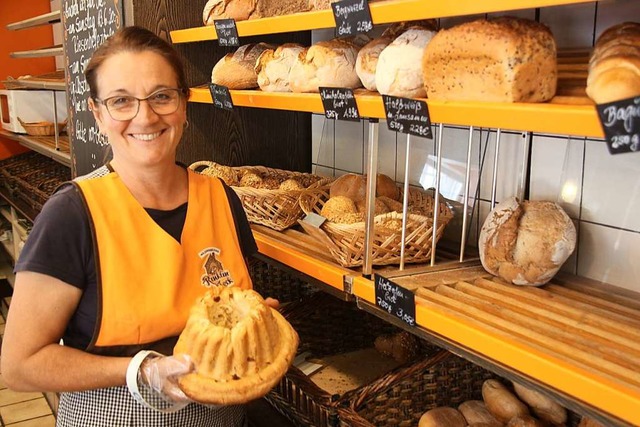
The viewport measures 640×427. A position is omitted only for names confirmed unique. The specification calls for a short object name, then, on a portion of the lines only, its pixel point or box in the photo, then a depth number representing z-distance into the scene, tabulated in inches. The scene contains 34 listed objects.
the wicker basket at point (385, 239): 69.5
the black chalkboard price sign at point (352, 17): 61.9
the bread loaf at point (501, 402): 69.2
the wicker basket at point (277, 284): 107.9
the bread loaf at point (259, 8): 92.4
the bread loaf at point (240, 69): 95.1
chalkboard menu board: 118.9
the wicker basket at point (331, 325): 96.6
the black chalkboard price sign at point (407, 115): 55.2
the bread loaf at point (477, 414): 70.1
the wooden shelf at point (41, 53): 153.9
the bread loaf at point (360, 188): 86.2
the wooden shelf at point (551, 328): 44.2
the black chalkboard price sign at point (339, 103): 65.7
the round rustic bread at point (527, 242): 62.4
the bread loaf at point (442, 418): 70.0
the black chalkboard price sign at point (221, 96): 92.3
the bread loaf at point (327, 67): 78.8
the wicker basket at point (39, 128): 193.2
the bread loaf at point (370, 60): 72.6
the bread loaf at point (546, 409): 68.7
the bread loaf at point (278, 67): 86.2
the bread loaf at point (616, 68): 43.2
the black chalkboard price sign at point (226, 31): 87.2
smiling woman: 54.8
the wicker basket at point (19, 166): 193.7
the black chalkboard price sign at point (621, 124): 37.9
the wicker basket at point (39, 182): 163.6
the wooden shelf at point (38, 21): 156.6
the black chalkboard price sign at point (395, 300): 59.0
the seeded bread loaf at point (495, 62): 51.3
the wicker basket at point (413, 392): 70.6
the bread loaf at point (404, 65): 64.0
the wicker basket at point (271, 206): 88.7
